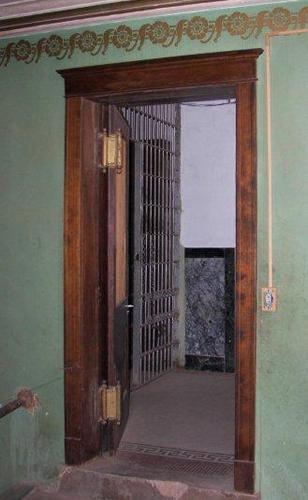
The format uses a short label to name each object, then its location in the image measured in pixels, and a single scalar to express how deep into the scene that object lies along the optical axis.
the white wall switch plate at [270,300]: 2.83
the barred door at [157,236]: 5.13
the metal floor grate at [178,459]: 3.19
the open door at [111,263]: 3.25
